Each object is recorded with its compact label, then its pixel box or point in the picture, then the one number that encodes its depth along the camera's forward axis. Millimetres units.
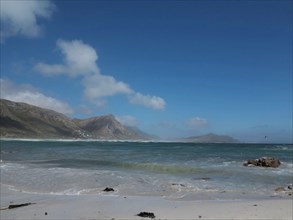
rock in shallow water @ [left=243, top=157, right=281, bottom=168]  21988
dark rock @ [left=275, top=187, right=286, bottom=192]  12019
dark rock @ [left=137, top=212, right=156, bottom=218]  7213
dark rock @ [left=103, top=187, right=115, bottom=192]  11417
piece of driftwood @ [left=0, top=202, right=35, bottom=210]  8199
